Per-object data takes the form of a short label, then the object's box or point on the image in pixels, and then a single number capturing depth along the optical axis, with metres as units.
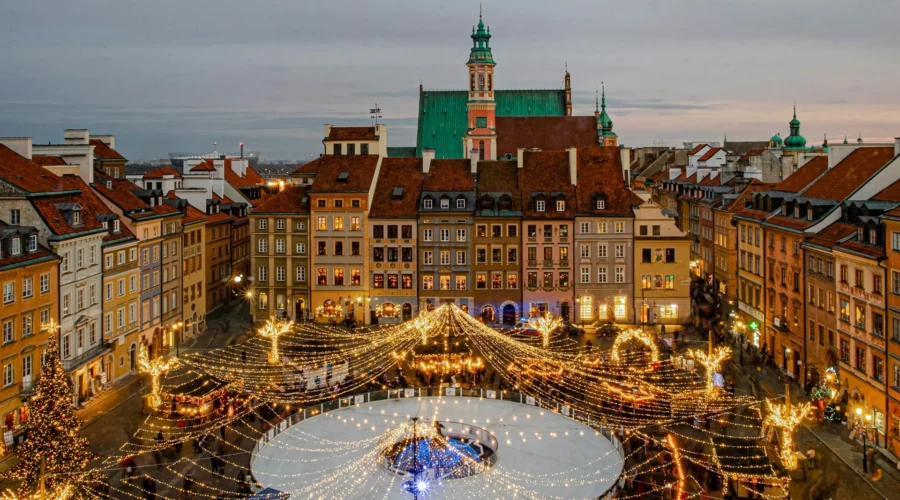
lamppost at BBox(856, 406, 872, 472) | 36.91
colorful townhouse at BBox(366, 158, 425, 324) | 65.00
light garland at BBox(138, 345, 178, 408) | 41.93
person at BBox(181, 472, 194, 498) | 31.58
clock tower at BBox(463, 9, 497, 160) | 98.75
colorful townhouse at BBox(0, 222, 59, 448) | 37.44
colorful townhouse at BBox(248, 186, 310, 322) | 65.81
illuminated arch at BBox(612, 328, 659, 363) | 47.53
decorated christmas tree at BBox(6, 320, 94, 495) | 28.80
